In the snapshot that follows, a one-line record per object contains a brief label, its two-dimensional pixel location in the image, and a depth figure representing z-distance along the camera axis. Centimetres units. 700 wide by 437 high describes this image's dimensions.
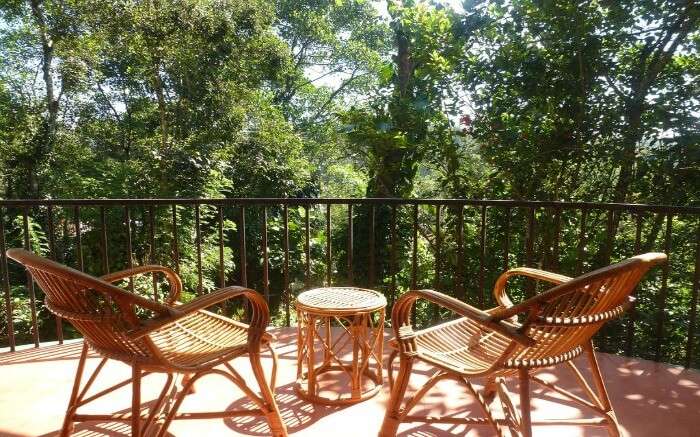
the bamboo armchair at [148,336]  143
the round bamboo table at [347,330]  213
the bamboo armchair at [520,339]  140
